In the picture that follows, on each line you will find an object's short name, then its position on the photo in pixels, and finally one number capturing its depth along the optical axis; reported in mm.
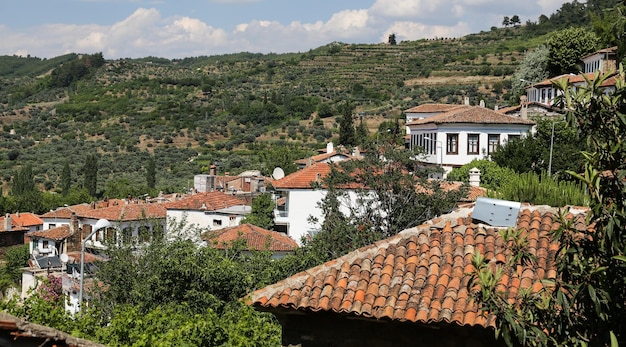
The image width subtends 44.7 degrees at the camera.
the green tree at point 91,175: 75312
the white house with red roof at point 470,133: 47719
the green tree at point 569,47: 68812
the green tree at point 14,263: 50688
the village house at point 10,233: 60312
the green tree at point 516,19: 153625
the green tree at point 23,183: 75812
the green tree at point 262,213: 43688
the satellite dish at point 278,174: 45681
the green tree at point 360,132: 67125
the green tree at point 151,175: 77125
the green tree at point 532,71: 73500
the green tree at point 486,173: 39906
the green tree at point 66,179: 76500
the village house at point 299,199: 39062
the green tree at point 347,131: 69438
